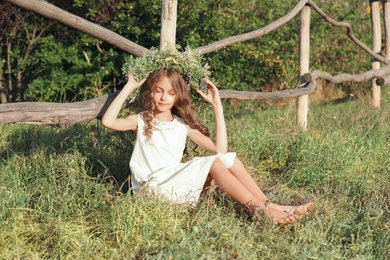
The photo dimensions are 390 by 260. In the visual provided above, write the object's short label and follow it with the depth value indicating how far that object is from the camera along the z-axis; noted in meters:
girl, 3.59
